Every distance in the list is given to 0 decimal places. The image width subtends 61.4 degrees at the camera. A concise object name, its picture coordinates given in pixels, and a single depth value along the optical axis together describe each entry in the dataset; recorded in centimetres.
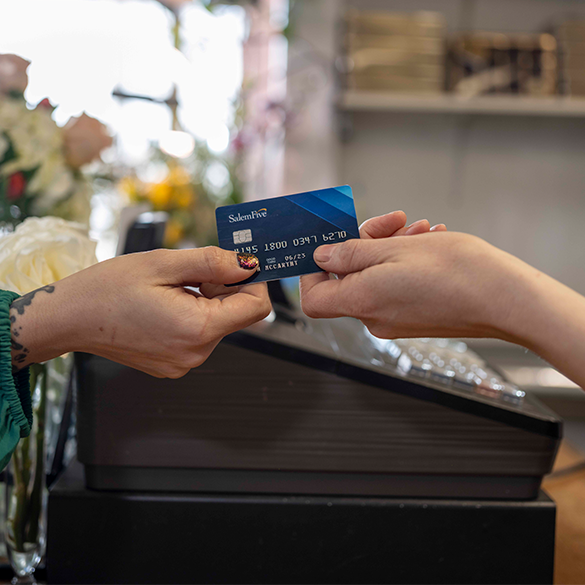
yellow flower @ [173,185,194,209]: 149
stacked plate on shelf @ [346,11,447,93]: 164
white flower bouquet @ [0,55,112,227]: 65
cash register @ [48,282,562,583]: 47
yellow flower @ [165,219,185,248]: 149
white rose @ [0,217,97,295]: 42
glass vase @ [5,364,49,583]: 47
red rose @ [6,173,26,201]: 67
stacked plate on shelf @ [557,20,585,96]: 167
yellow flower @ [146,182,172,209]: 146
